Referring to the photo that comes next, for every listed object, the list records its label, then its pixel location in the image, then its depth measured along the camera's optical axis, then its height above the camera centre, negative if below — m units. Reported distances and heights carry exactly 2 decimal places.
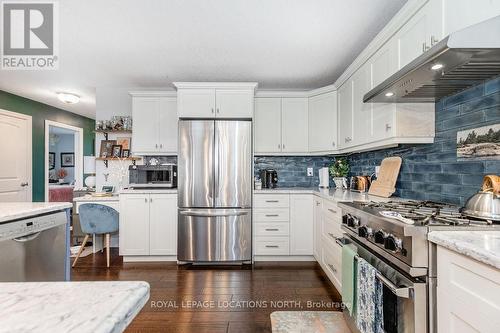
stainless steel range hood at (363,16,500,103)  1.20 +0.53
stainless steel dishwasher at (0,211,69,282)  1.55 -0.50
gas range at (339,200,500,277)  1.25 -0.29
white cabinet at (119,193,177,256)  3.55 -0.65
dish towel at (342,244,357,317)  1.83 -0.72
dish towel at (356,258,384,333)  1.48 -0.74
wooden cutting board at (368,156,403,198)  2.55 -0.09
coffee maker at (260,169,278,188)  3.92 -0.14
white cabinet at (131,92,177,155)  3.87 +0.60
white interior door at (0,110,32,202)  4.38 +0.18
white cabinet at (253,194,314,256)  3.53 -0.70
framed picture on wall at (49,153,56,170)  8.96 +0.21
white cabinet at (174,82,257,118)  3.55 +0.86
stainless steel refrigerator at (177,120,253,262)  3.42 -0.28
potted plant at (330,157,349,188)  3.76 -0.05
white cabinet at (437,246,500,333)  0.90 -0.45
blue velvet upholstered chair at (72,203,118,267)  3.37 -0.62
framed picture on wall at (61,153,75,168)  9.21 +0.25
